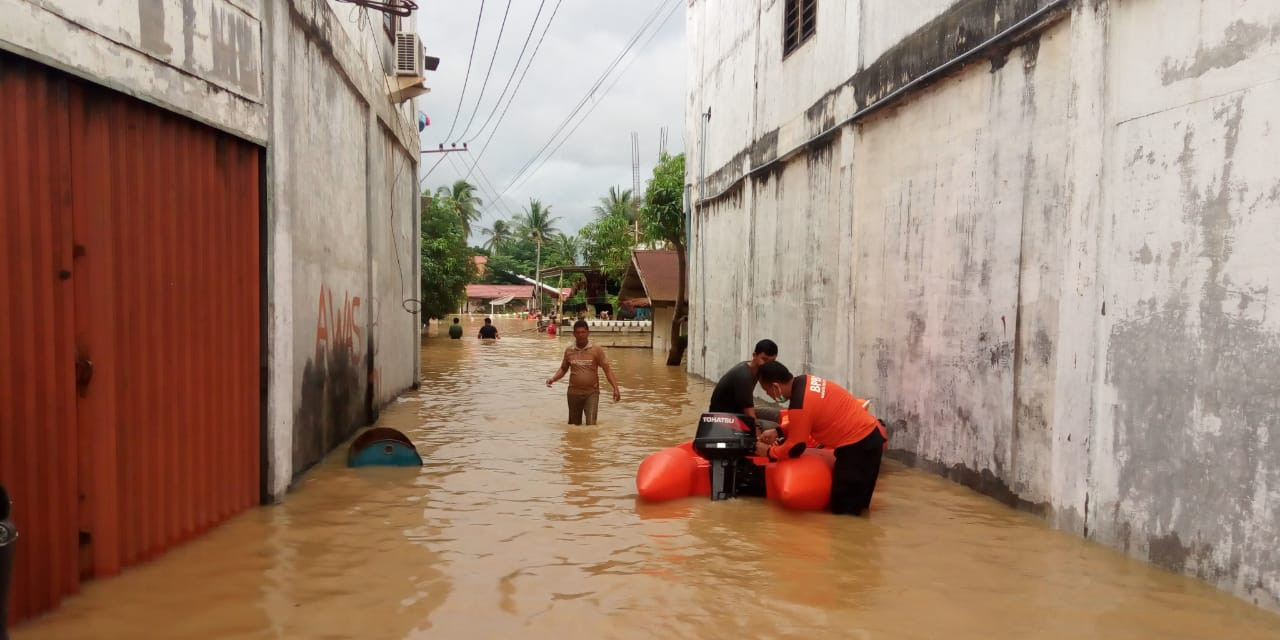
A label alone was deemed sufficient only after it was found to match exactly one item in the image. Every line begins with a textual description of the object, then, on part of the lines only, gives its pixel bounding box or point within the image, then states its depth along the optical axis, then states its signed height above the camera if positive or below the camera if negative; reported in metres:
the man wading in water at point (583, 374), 11.16 -1.03
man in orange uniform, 6.75 -1.08
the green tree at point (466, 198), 61.44 +7.48
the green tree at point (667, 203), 25.33 +2.92
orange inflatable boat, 6.89 -1.49
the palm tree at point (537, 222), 70.31 +6.39
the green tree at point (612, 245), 41.66 +2.85
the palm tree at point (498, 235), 79.31 +5.93
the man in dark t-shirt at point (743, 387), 8.07 -0.85
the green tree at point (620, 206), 54.72 +6.19
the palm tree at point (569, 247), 64.62 +4.05
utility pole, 45.19 +4.19
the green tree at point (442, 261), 31.73 +1.41
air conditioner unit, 12.88 +3.76
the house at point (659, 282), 27.59 +0.55
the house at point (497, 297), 66.88 +0.03
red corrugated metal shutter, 4.29 -0.21
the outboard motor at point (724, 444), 7.05 -1.23
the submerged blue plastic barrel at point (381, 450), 8.36 -1.56
